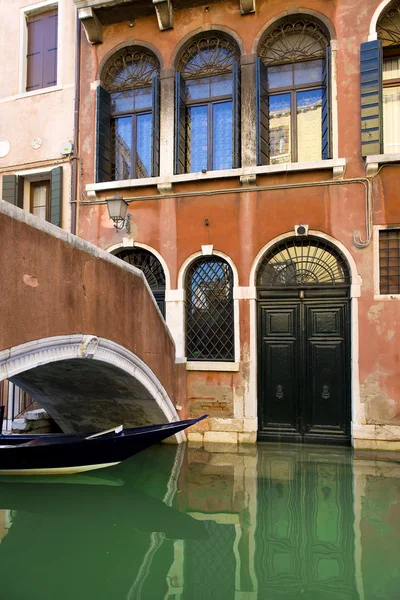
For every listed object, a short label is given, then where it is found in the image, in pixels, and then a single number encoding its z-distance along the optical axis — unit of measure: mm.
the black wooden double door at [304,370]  6727
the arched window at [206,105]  7422
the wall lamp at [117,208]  6887
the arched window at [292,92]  7086
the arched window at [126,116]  7762
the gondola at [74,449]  5238
